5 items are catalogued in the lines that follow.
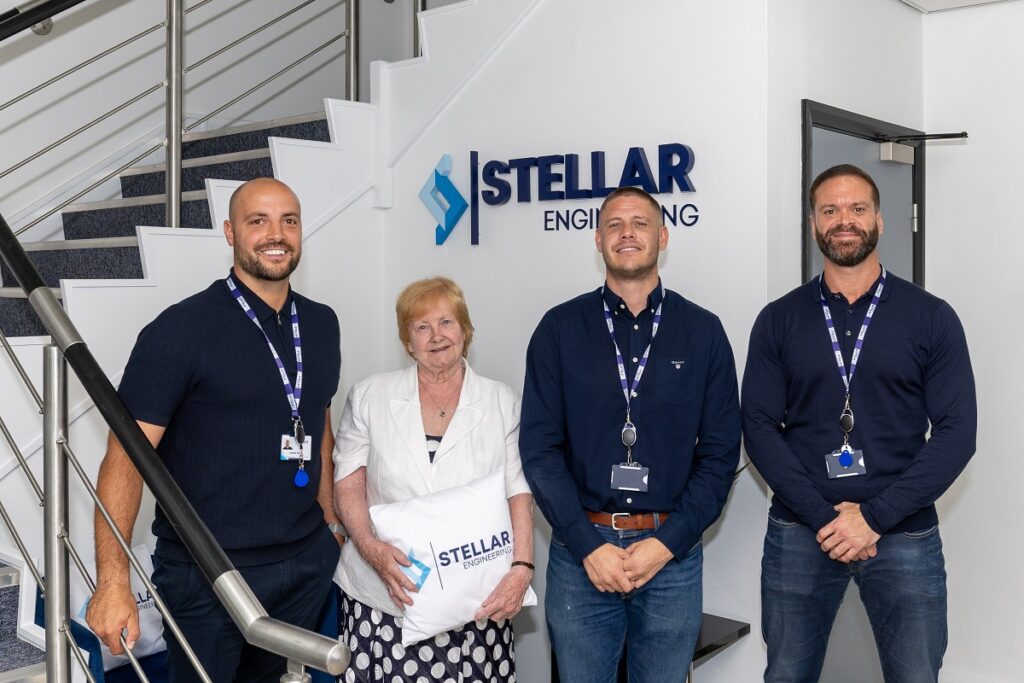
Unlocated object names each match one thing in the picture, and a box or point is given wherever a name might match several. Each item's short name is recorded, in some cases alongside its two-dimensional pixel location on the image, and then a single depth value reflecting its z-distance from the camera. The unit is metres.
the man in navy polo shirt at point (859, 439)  2.61
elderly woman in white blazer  2.78
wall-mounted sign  3.48
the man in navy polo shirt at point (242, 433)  2.34
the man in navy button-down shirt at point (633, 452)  2.68
